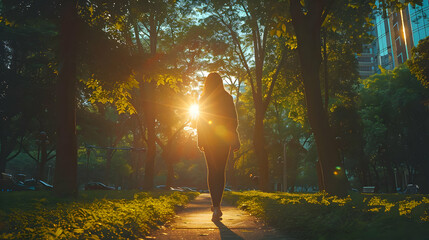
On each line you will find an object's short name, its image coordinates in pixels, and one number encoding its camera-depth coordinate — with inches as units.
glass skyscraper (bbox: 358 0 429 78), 2012.8
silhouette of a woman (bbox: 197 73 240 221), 257.8
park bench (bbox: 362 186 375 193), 1152.2
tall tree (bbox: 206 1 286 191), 839.7
